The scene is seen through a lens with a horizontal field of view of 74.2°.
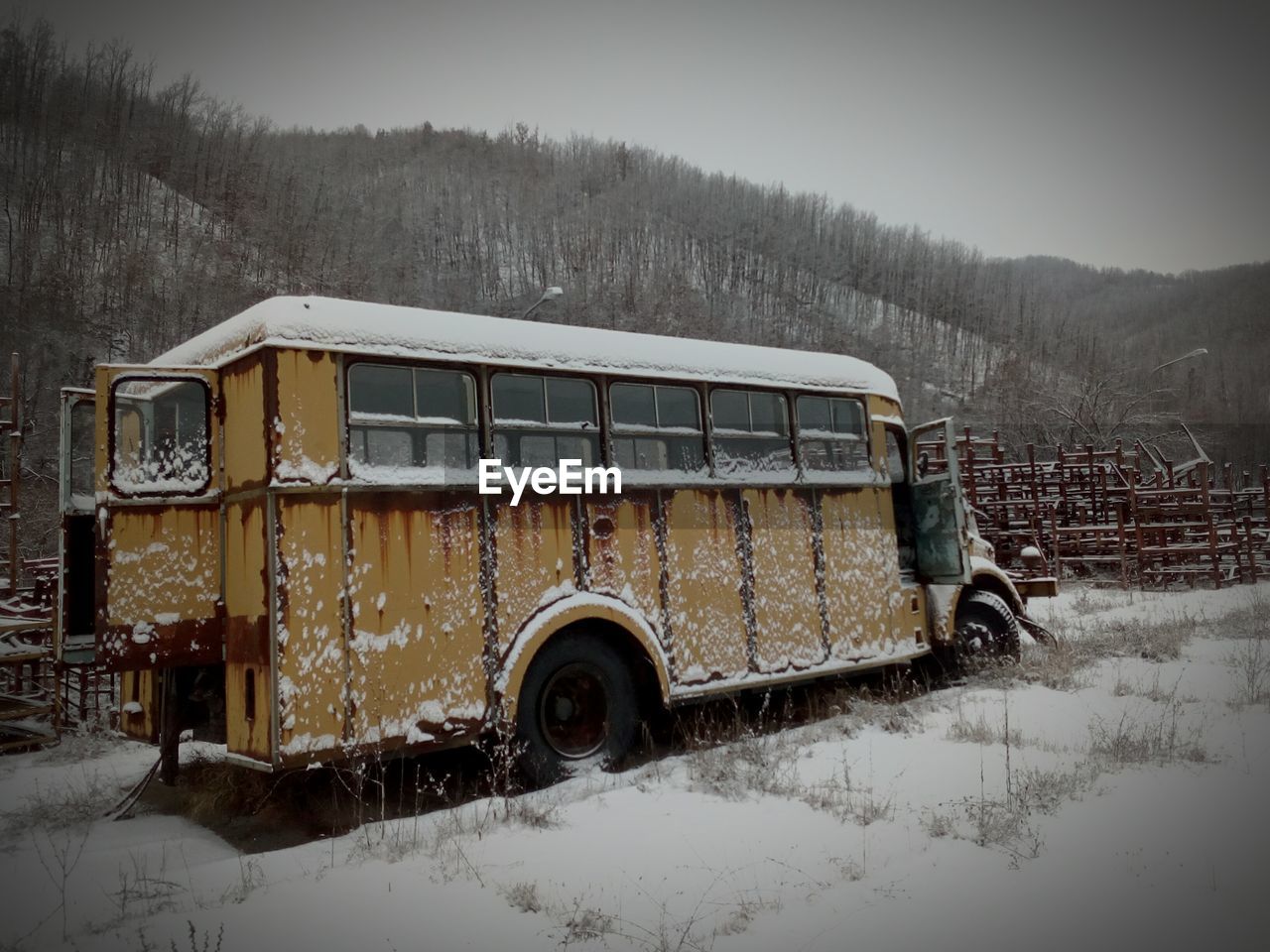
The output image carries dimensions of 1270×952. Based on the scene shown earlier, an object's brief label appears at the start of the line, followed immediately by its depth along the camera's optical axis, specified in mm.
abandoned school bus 5047
